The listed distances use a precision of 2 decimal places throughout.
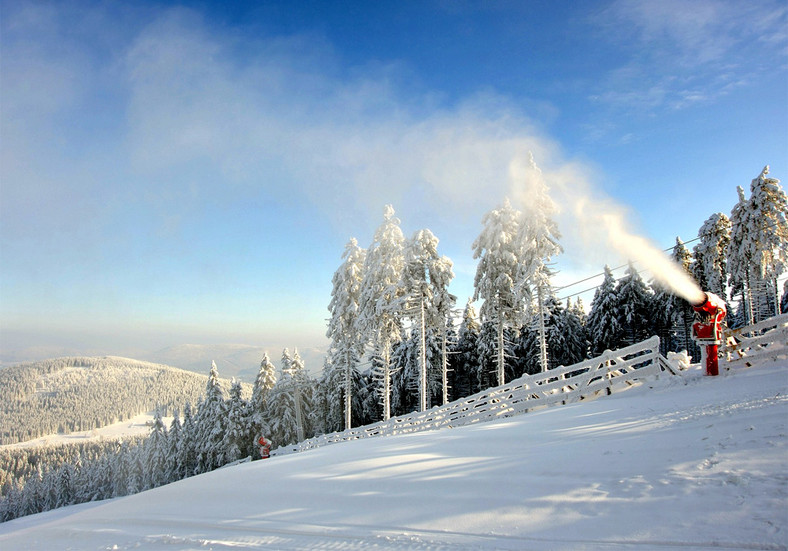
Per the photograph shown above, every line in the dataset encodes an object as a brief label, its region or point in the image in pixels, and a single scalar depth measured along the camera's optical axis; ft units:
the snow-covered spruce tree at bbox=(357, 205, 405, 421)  94.89
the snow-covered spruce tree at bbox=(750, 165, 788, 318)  102.89
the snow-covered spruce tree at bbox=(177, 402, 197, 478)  169.99
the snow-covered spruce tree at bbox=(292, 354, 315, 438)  156.97
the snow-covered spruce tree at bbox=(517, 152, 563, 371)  82.64
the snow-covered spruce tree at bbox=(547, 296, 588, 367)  142.72
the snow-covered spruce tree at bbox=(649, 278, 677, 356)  137.91
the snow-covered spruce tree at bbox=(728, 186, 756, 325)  105.50
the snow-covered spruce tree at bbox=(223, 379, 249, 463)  148.05
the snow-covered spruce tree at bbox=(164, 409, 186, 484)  172.24
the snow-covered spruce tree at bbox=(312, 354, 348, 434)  149.60
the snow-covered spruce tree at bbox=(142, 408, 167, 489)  182.65
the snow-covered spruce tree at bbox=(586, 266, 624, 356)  140.56
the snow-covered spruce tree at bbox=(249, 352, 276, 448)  154.20
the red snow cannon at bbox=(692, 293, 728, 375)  39.14
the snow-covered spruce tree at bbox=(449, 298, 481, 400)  154.81
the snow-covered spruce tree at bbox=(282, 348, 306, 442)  101.64
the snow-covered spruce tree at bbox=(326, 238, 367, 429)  105.40
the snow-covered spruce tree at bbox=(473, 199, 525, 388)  88.74
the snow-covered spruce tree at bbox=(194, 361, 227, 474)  150.71
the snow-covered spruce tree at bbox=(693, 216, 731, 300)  125.70
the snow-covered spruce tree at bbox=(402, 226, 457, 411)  90.74
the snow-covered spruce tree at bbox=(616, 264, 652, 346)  140.87
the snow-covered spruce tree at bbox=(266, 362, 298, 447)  152.66
